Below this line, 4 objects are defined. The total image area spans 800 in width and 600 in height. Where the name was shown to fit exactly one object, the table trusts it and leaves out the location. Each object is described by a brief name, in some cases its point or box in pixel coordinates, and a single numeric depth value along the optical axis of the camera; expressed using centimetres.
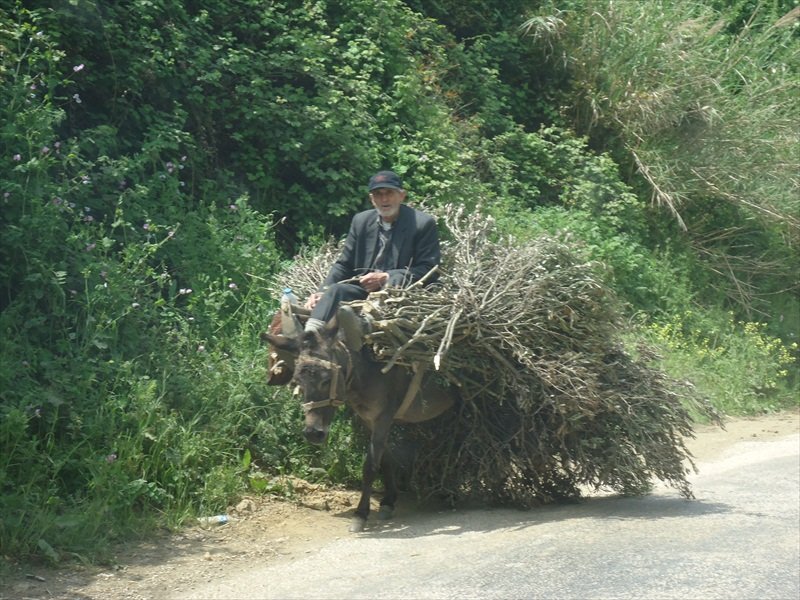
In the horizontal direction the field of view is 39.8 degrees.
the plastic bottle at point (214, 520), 805
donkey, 768
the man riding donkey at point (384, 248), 822
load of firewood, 809
